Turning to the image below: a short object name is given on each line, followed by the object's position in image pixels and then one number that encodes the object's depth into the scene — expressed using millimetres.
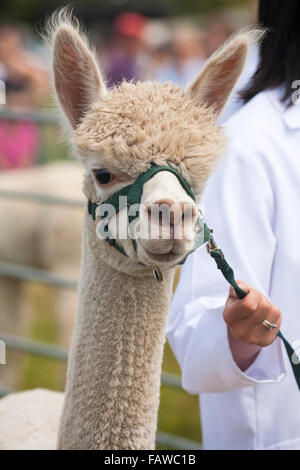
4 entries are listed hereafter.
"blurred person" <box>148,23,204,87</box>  8312
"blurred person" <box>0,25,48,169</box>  5039
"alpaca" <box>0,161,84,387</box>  4602
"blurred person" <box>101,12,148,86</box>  7898
